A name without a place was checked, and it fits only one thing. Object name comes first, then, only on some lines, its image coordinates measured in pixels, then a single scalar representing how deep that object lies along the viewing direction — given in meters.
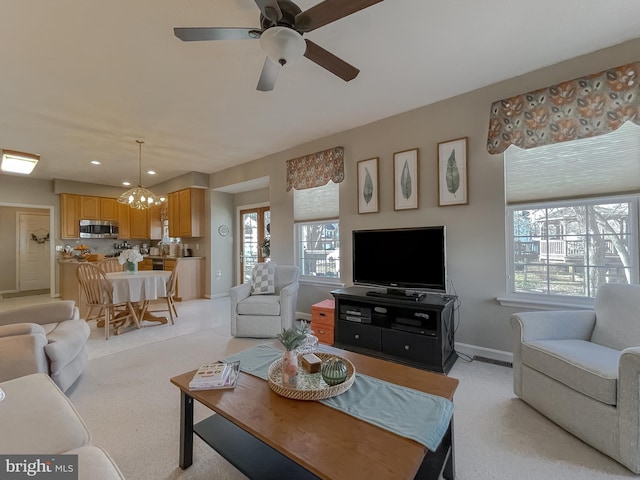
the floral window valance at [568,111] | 2.17
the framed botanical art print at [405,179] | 3.23
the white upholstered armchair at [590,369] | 1.42
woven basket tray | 1.34
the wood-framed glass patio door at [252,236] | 6.14
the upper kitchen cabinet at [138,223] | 7.30
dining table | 3.63
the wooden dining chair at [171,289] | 4.13
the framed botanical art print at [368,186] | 3.54
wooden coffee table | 0.97
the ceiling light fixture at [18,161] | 3.92
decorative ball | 1.42
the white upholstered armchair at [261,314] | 3.38
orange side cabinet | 3.27
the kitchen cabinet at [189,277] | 5.89
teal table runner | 1.10
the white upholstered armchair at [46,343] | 1.82
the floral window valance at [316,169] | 3.85
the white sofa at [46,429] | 0.94
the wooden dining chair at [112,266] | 4.38
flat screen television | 2.72
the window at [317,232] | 4.09
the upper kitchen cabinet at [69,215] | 6.34
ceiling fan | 1.44
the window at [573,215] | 2.27
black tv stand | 2.53
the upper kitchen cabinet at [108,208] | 6.89
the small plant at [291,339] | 1.45
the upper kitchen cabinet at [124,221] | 7.13
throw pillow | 3.79
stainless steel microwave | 6.59
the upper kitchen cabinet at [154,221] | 7.25
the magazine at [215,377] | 1.43
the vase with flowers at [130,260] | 4.09
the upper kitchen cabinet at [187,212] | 6.07
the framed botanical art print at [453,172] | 2.91
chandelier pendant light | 4.38
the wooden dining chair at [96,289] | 3.54
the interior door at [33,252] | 7.11
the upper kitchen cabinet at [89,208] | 6.61
